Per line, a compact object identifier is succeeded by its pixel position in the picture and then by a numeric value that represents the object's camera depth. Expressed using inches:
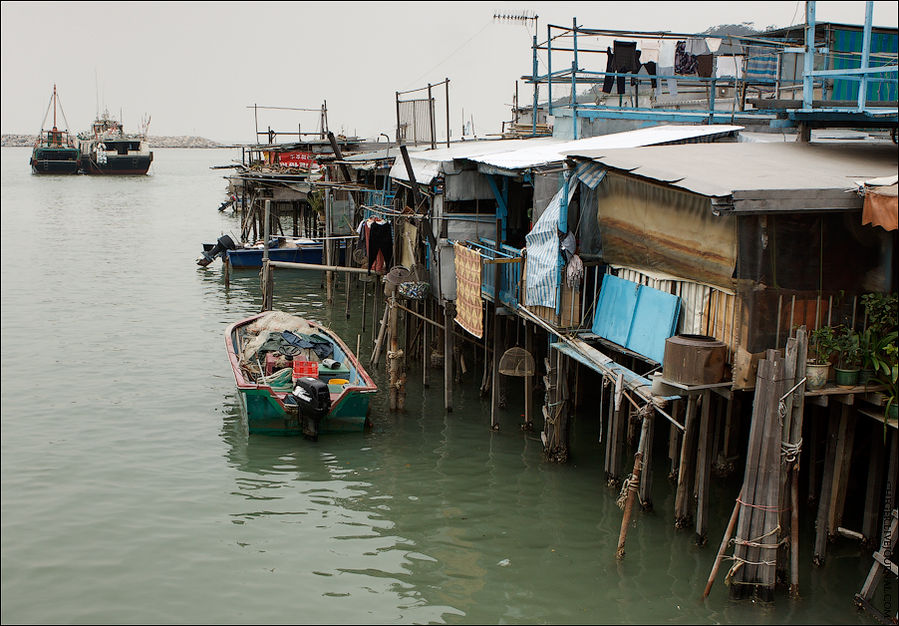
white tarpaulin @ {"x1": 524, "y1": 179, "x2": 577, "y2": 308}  460.4
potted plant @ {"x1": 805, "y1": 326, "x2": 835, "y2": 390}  337.1
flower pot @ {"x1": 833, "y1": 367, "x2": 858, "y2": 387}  337.4
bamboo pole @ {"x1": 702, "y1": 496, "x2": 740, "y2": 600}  337.1
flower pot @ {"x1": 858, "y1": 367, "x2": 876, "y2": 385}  339.1
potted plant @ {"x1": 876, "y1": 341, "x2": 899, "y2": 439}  324.5
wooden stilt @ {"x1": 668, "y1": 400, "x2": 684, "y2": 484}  445.7
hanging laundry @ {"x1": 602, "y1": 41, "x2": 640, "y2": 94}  674.2
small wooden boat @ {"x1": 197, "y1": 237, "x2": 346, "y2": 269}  1204.5
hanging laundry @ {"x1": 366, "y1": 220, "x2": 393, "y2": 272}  707.4
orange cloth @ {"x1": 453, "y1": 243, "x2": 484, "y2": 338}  544.7
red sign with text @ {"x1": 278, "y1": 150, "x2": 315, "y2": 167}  1477.6
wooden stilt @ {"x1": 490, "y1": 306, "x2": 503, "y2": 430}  554.3
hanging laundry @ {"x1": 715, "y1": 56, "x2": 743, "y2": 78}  707.4
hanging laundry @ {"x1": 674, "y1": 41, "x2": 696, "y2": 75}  669.3
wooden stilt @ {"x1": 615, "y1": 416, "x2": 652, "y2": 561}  368.2
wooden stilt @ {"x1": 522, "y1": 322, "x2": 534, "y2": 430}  540.4
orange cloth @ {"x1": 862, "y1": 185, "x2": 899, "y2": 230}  314.2
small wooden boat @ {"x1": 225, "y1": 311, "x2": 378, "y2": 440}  535.2
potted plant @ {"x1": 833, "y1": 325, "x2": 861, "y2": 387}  338.0
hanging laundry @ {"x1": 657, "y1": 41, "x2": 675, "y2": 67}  687.1
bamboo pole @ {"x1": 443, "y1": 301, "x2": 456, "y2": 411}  583.8
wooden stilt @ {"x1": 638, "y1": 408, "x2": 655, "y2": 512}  426.0
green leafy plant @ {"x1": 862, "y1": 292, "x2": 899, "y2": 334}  341.4
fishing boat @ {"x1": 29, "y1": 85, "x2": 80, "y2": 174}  3452.3
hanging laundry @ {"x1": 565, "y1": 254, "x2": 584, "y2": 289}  450.6
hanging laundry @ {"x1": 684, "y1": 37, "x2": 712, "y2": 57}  701.3
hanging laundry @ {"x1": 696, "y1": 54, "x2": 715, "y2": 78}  649.0
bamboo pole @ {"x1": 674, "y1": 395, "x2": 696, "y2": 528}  379.6
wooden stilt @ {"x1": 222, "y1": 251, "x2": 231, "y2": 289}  1118.4
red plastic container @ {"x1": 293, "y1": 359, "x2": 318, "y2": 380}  576.4
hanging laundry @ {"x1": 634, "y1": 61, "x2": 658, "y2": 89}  690.8
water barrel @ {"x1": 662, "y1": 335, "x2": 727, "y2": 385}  349.4
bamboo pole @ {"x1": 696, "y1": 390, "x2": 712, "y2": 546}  370.0
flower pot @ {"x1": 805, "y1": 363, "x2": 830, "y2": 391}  336.8
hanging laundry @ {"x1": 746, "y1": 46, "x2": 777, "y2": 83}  650.6
